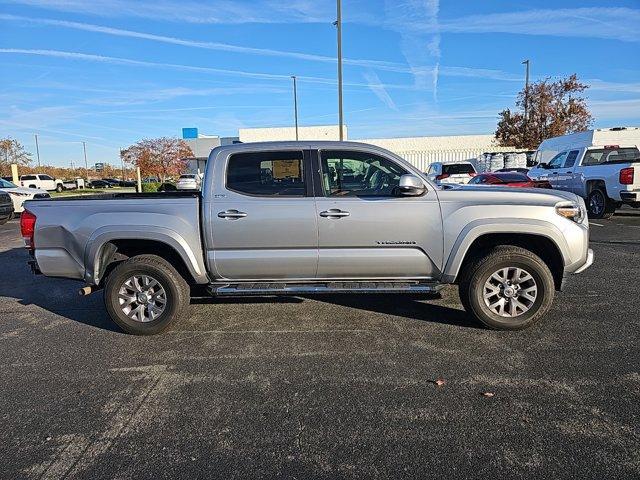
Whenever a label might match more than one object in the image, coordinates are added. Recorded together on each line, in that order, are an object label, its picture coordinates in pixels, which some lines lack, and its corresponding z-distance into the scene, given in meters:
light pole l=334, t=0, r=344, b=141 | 16.58
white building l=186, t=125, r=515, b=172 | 51.84
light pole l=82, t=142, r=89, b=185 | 70.59
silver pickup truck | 4.53
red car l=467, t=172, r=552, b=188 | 13.38
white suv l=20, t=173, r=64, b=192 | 38.16
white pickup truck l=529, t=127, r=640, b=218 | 11.66
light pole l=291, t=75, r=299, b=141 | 40.62
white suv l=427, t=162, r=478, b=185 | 18.98
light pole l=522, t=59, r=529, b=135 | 34.56
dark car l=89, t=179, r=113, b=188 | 58.48
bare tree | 47.16
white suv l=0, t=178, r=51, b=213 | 16.69
